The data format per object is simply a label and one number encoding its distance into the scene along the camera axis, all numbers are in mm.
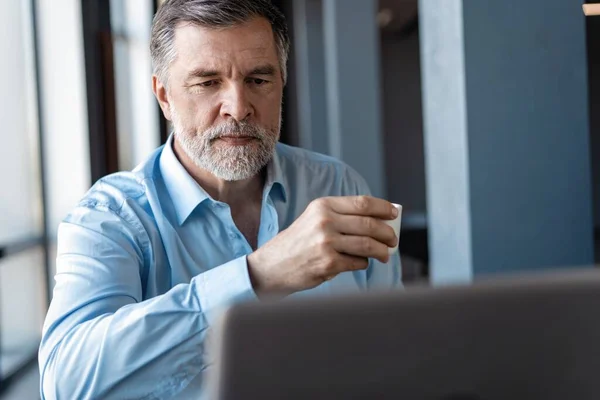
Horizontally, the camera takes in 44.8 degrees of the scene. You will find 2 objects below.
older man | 1035
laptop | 519
